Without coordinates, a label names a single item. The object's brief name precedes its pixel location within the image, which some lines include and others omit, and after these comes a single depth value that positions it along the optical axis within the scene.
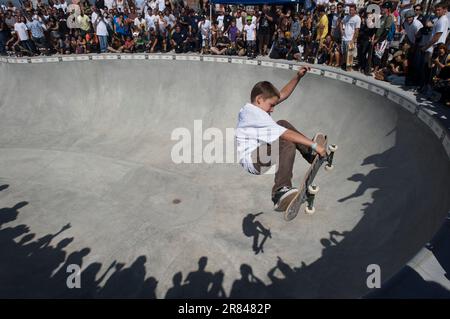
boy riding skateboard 3.87
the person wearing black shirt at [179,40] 14.85
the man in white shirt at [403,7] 13.47
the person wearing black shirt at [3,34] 15.85
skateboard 4.41
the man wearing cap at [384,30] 10.20
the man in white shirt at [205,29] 14.84
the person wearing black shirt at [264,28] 13.45
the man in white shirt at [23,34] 15.12
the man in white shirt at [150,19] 15.70
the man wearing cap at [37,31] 15.45
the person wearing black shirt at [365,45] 10.44
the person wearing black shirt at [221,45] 14.45
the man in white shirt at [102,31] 15.47
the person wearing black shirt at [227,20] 15.38
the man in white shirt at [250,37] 13.66
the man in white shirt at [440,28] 7.72
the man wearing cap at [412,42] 8.82
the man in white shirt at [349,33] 10.65
